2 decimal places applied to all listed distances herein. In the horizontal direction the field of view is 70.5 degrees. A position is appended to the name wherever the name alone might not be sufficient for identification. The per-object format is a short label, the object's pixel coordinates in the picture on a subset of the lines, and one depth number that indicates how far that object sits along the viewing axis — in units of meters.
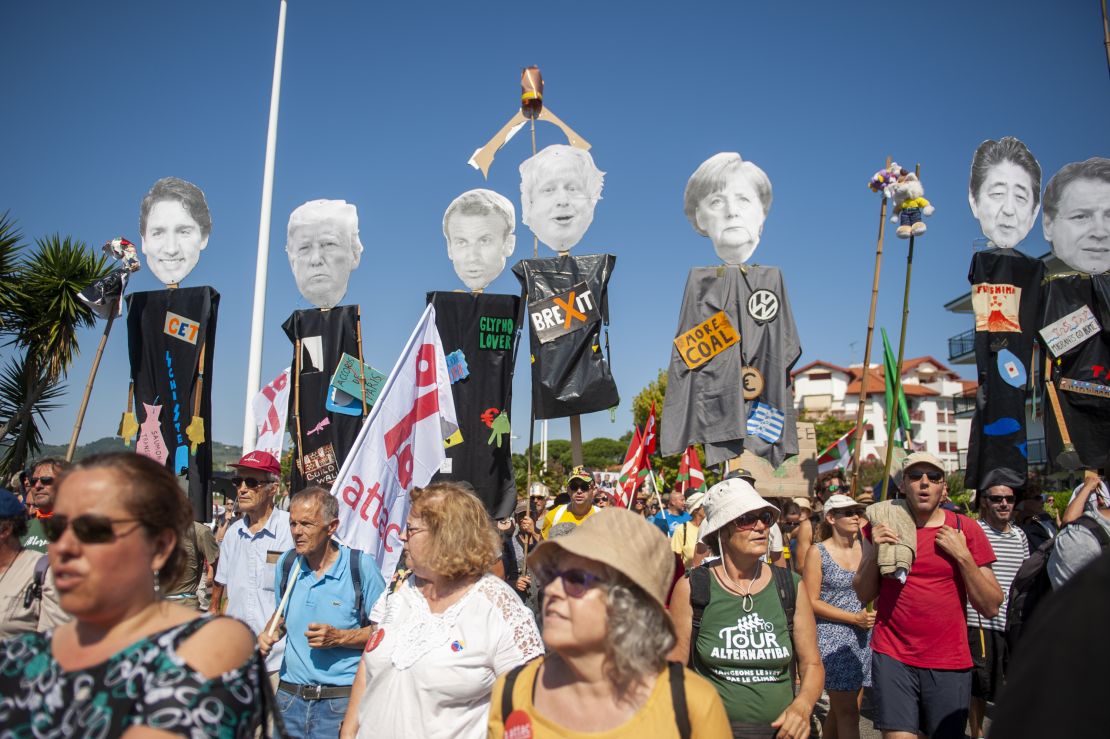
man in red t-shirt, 4.21
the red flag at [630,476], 11.12
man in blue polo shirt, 3.69
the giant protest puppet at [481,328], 9.63
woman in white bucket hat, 3.32
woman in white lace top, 2.91
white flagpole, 10.31
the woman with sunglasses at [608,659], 2.26
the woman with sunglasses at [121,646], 1.71
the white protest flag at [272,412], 8.25
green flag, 11.38
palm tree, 13.47
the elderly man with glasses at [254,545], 4.89
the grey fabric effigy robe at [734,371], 8.85
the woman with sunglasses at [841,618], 5.28
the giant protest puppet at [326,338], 9.88
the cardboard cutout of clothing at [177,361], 9.71
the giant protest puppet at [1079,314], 9.81
